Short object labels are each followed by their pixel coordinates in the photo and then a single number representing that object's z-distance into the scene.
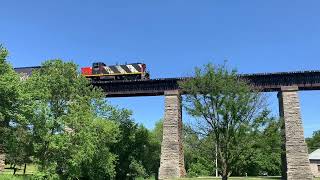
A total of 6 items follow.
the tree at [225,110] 23.81
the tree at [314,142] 95.38
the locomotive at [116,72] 47.72
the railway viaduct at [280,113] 38.75
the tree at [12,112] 27.75
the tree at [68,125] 30.88
